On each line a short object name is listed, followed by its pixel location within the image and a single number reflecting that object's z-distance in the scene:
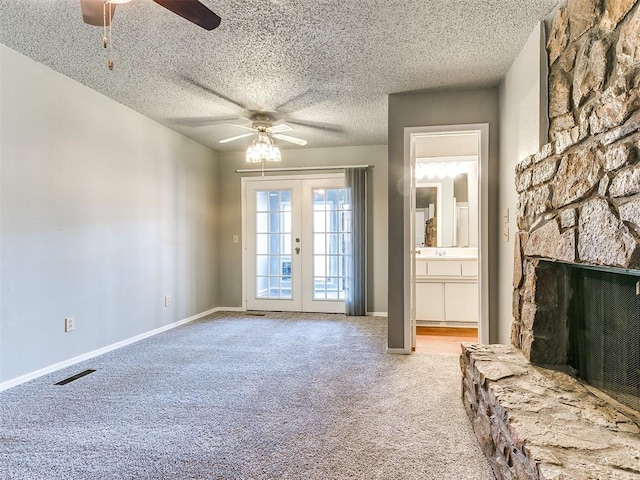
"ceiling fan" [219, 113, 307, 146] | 3.85
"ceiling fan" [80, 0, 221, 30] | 1.58
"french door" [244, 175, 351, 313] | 5.23
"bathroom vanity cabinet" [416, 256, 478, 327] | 4.26
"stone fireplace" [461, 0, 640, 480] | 1.26
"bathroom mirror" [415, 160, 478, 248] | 4.65
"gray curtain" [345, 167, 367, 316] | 4.99
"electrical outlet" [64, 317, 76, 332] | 2.99
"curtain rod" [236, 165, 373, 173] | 5.10
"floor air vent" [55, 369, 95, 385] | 2.63
